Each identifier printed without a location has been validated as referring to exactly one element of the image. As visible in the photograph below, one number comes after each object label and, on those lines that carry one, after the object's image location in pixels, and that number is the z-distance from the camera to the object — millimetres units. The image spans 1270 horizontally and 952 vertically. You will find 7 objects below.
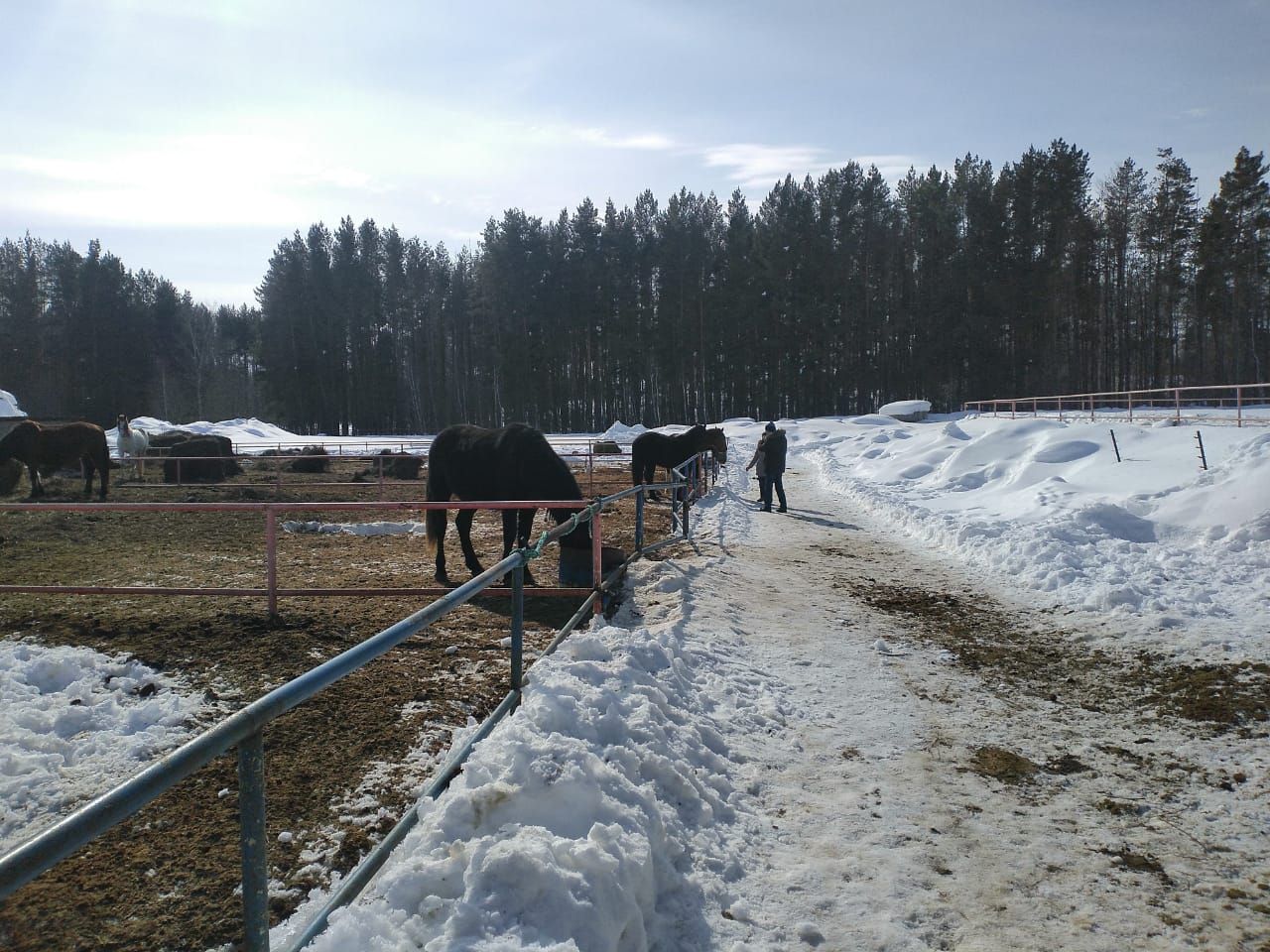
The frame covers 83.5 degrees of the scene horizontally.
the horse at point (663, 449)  16562
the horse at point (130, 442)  23797
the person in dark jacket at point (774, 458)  13812
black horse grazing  7816
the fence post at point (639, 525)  8259
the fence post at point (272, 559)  6184
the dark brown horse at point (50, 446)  16641
